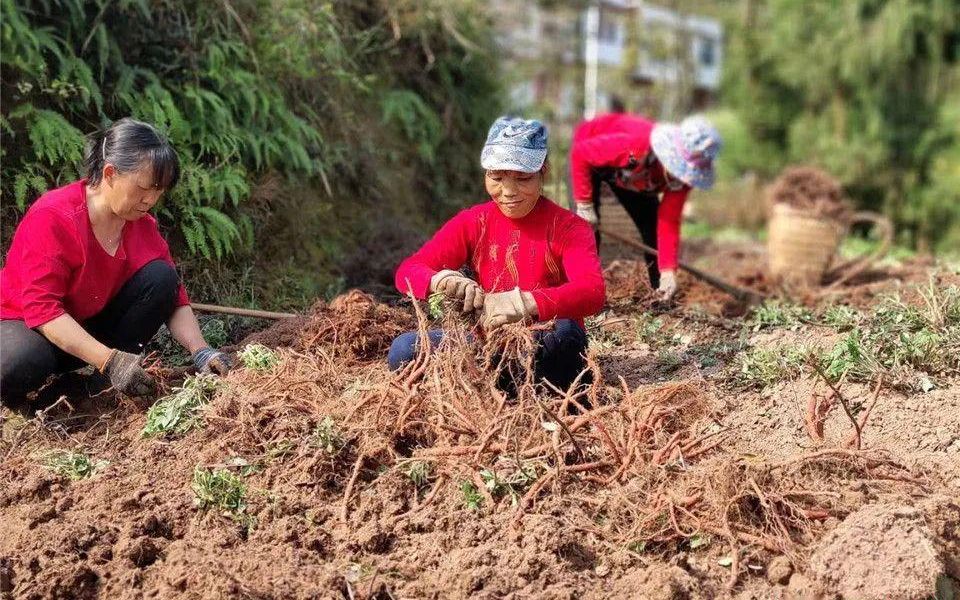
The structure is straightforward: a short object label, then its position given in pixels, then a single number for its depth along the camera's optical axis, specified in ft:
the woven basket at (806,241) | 29.32
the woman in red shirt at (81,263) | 12.41
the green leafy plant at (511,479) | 10.85
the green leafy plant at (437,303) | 12.41
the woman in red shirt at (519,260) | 12.41
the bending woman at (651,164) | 18.54
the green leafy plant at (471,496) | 10.72
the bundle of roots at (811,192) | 30.55
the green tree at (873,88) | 47.16
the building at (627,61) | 59.11
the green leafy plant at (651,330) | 17.07
